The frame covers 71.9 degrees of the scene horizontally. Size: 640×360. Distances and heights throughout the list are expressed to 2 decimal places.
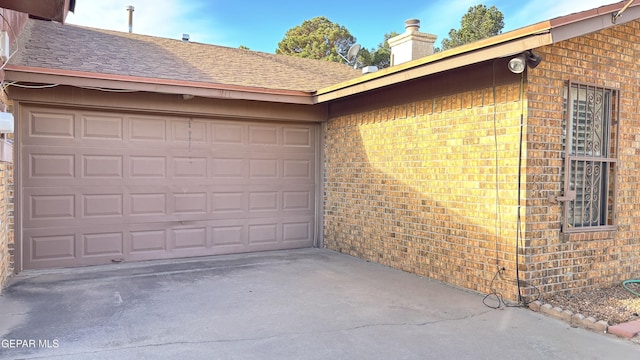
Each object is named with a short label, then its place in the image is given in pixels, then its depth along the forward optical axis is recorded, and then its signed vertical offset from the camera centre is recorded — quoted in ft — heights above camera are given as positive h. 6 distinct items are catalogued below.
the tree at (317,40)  88.94 +26.91
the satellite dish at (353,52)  37.04 +10.12
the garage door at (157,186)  20.67 -0.89
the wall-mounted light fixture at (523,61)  14.76 +3.77
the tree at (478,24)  84.38 +29.02
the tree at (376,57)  87.10 +22.96
